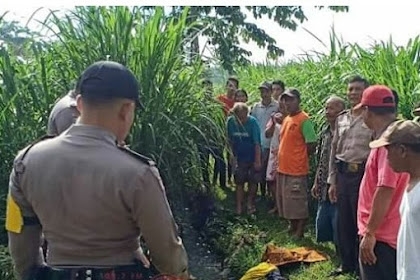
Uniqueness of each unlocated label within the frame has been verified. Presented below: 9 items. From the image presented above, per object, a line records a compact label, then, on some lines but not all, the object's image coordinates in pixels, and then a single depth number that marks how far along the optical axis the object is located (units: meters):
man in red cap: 3.45
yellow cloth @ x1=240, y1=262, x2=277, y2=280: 4.93
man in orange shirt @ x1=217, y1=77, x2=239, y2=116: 8.77
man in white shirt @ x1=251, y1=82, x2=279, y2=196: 8.13
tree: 16.89
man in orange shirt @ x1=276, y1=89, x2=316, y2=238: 6.54
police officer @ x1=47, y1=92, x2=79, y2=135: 3.76
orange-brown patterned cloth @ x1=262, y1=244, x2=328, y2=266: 5.73
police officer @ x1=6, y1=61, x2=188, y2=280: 2.14
